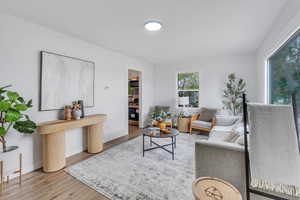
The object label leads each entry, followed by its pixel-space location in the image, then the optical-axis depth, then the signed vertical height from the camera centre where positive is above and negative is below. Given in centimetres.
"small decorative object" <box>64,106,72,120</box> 277 -22
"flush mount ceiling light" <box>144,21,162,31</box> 236 +129
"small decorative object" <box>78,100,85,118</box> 300 -9
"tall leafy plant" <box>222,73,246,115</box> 430 +24
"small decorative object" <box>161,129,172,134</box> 301 -63
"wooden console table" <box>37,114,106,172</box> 230 -66
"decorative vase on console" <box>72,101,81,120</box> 282 -19
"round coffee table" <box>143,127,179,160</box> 284 -66
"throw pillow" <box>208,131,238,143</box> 221 -70
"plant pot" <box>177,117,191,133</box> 475 -76
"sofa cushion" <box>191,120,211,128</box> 418 -67
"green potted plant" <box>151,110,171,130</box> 326 -42
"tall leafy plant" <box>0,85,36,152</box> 181 -19
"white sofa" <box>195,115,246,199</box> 149 -67
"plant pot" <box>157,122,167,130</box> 324 -54
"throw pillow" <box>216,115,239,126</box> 381 -51
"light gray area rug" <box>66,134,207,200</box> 183 -114
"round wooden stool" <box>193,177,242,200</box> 111 -73
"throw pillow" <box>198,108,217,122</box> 446 -42
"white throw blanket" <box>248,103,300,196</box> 115 -40
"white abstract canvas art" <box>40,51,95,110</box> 257 +42
